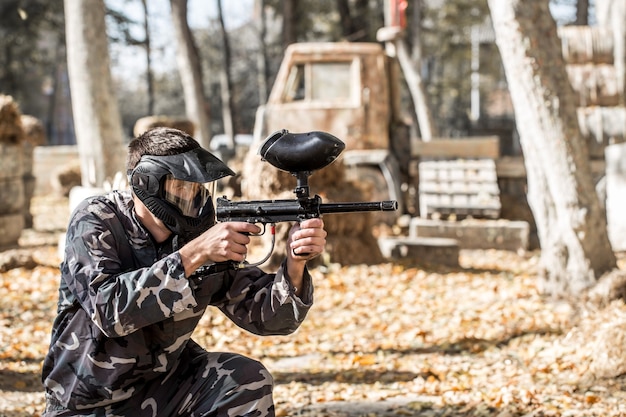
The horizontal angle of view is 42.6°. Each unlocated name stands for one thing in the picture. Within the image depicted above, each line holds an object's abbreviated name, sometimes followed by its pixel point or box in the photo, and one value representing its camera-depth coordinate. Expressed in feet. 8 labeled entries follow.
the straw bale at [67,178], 62.03
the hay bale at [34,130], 45.77
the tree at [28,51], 83.35
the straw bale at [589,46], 40.09
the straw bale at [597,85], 39.50
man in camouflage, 9.08
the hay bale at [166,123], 50.39
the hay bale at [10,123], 35.70
